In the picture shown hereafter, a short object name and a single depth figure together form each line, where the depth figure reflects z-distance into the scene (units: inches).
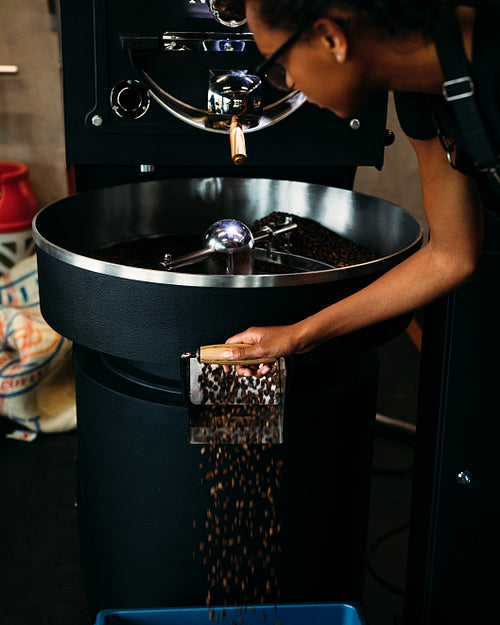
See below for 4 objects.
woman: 32.1
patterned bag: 92.8
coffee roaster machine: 46.1
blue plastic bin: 50.8
